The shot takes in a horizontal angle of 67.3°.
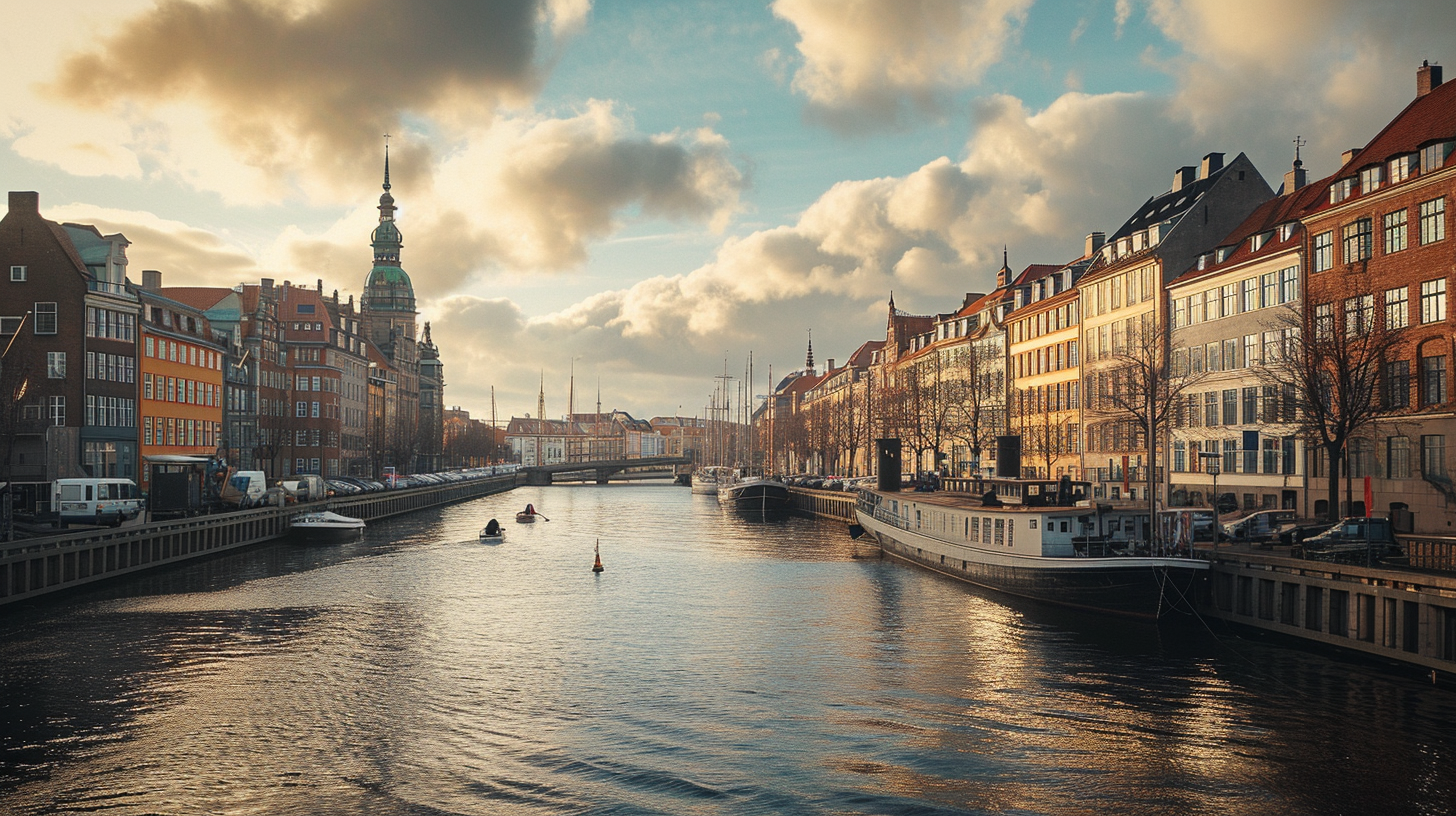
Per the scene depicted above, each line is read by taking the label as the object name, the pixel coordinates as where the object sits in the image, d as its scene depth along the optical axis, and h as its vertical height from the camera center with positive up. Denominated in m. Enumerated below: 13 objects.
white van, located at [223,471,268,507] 86.44 -3.72
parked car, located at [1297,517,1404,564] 40.28 -3.86
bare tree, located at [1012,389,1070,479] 101.50 +1.43
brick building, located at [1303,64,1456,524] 55.00 +8.17
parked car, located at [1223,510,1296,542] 54.03 -4.18
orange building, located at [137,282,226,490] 94.69 +5.88
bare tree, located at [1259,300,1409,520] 50.75 +3.42
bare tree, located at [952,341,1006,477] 108.54 +3.64
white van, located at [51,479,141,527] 64.44 -3.63
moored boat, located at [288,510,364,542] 82.62 -6.33
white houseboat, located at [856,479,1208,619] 42.81 -5.12
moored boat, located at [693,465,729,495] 179.35 -6.34
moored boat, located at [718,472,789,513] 141.88 -6.76
